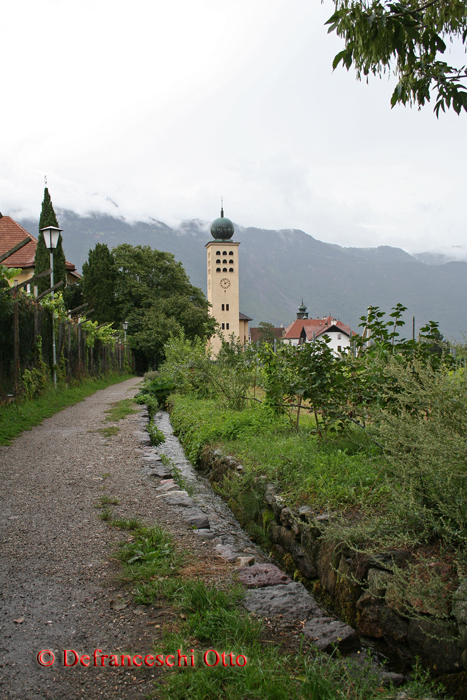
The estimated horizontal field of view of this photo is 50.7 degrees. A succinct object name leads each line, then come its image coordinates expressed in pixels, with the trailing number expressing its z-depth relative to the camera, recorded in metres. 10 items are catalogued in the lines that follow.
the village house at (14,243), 32.41
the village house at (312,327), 75.12
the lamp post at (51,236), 13.72
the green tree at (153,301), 36.91
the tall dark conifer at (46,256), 32.31
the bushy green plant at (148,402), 13.74
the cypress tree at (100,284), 39.66
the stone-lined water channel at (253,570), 2.70
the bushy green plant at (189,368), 12.78
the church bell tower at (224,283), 98.69
